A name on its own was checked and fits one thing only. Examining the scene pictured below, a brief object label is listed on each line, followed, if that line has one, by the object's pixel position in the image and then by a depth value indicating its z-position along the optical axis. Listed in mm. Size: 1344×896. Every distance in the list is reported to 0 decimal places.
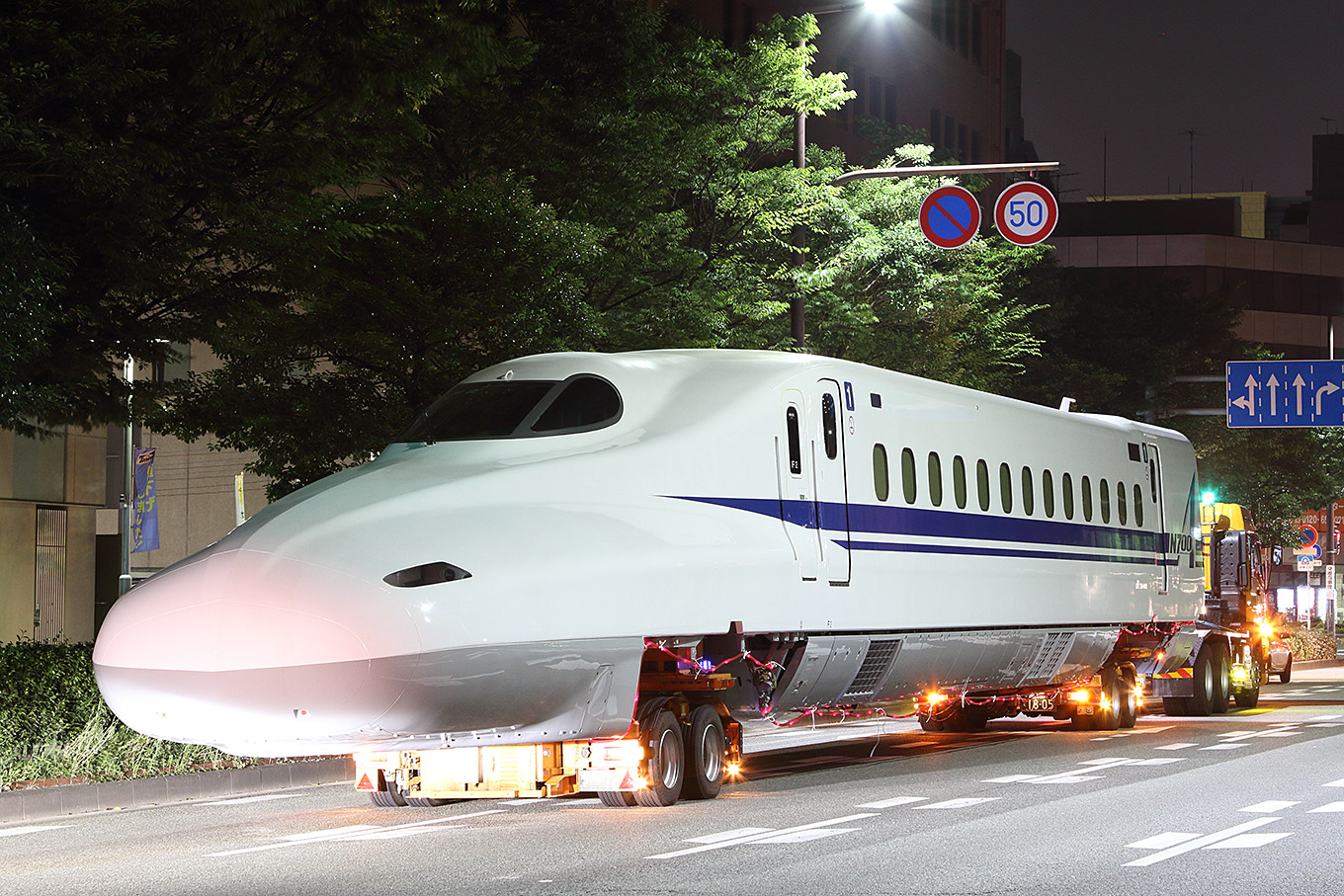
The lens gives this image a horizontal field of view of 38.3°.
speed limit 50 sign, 29750
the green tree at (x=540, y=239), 21484
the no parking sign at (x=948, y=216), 29328
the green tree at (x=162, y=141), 15438
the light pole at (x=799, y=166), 26312
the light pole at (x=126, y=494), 37728
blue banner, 38250
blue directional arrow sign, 40969
